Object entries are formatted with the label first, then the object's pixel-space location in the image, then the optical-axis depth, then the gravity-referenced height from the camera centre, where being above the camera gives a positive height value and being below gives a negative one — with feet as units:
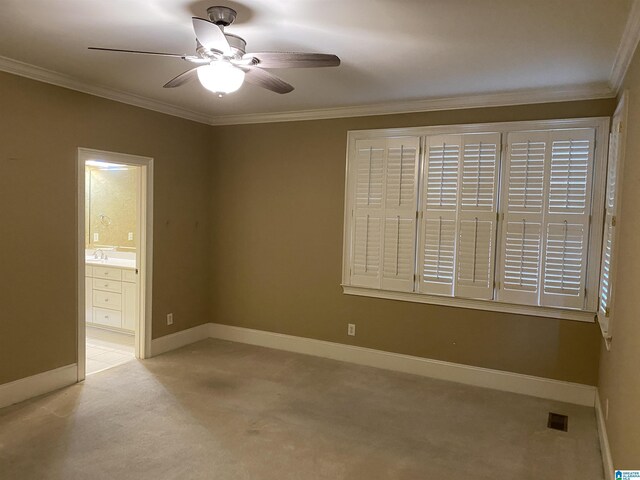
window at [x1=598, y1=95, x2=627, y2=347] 9.07 +0.17
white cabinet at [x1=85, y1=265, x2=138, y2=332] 16.60 -3.33
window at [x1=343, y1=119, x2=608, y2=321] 11.71 +0.10
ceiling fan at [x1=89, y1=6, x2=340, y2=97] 7.38 +2.58
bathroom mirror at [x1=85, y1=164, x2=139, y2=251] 18.42 +0.05
